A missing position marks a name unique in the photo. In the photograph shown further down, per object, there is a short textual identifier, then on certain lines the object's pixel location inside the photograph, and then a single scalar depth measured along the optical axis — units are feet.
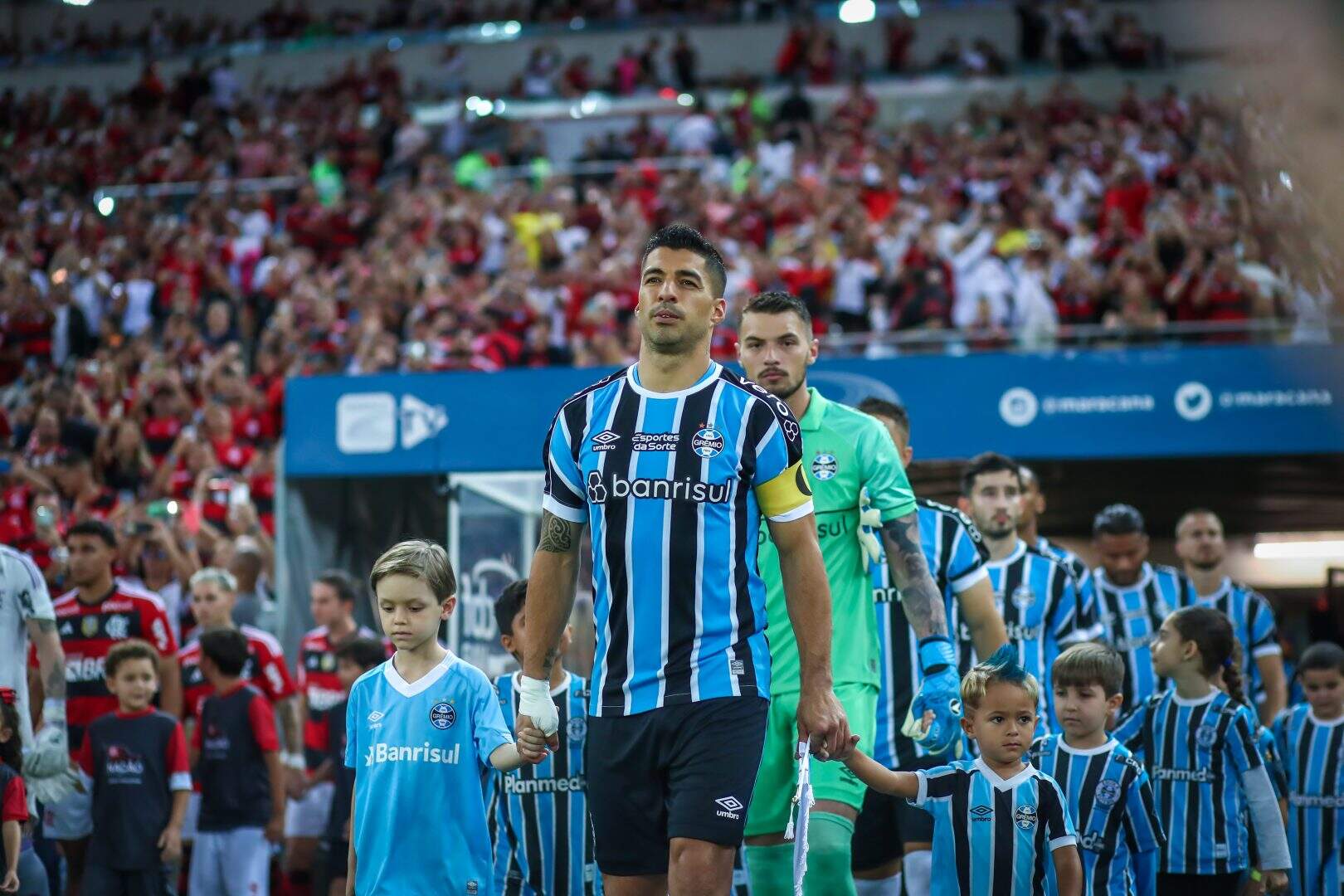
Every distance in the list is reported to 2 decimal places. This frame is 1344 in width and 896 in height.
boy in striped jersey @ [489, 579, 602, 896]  20.75
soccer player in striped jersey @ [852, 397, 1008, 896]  20.57
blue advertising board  36.58
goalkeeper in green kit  16.90
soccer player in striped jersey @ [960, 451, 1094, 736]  24.21
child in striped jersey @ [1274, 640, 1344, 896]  24.48
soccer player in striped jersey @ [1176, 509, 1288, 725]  27.27
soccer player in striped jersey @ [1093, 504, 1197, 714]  27.25
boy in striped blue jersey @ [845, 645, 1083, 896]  17.88
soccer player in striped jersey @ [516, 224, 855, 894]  13.74
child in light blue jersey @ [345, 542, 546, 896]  17.74
